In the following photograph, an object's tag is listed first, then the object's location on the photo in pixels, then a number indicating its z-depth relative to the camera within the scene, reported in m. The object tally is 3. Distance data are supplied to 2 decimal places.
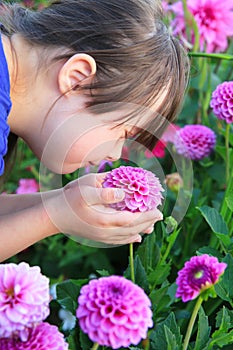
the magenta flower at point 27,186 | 2.29
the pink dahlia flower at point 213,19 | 2.25
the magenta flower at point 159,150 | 2.09
